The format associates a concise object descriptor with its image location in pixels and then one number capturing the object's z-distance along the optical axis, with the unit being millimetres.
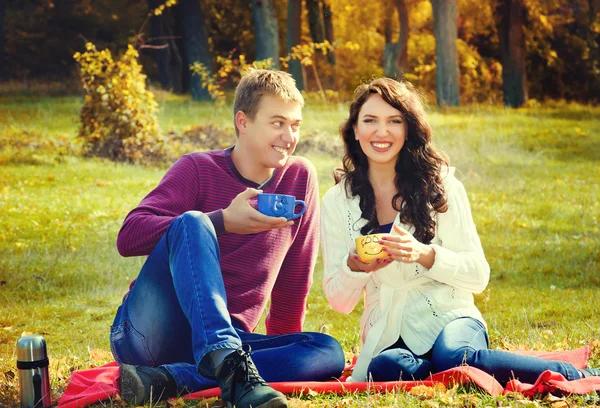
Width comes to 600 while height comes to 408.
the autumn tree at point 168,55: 23047
